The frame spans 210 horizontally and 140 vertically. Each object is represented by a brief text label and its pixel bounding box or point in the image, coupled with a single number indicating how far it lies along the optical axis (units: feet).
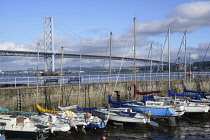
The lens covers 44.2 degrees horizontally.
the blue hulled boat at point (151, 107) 62.13
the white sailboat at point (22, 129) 47.32
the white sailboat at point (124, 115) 57.21
